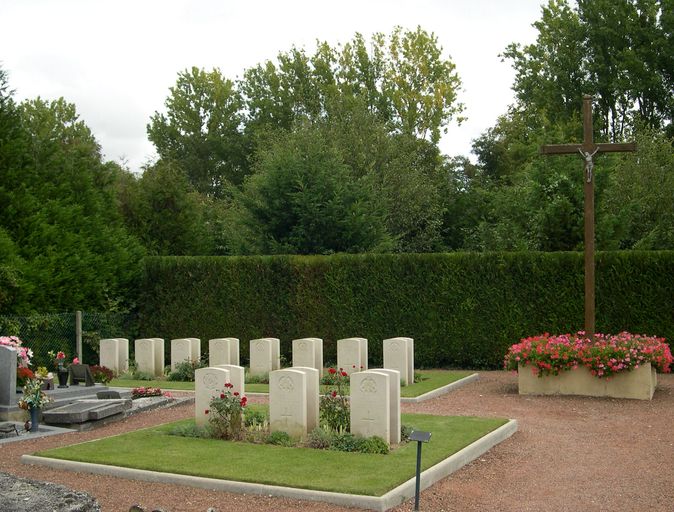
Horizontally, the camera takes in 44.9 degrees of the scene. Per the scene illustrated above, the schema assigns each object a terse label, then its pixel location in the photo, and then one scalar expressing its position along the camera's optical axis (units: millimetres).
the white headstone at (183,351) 19578
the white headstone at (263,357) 18938
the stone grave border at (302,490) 8266
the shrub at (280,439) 10961
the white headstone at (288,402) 11273
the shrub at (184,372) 18859
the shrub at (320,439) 10766
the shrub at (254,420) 11945
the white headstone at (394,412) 10883
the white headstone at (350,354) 18203
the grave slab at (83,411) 12773
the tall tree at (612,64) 36594
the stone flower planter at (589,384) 15305
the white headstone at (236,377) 12555
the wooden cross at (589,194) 15961
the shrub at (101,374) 15938
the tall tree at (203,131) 51250
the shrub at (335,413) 11547
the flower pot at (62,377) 14798
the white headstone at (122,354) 19984
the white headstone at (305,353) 18734
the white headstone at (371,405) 10719
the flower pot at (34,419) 12469
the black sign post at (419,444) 8047
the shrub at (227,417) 11289
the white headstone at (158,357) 19700
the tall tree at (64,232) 20469
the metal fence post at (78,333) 20250
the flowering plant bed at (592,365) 15312
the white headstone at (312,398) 11438
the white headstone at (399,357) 17319
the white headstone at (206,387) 11945
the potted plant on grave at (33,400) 12398
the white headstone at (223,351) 19094
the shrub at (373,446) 10359
